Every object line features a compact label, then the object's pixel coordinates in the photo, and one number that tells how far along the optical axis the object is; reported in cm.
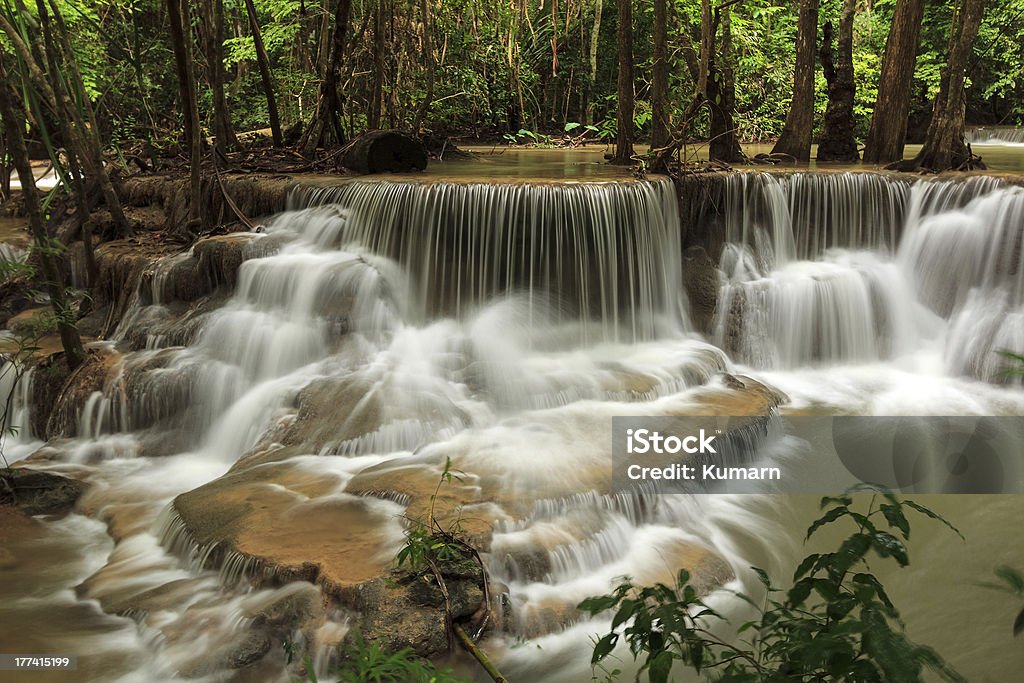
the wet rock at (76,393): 668
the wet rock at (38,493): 549
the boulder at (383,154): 938
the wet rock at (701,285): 816
